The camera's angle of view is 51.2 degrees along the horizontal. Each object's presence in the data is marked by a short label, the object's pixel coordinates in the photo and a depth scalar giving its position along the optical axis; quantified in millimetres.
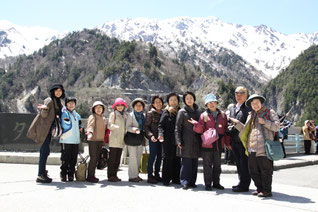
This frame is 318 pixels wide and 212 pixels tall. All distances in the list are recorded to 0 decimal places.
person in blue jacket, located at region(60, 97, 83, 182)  6195
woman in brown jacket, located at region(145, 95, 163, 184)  6434
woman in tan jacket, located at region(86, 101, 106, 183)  6336
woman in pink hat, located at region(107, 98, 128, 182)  6453
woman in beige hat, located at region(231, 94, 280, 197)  5227
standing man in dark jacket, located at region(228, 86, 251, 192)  5746
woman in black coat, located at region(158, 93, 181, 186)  6238
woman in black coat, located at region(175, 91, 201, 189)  5887
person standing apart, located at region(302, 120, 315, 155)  14455
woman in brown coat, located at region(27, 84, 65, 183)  5910
